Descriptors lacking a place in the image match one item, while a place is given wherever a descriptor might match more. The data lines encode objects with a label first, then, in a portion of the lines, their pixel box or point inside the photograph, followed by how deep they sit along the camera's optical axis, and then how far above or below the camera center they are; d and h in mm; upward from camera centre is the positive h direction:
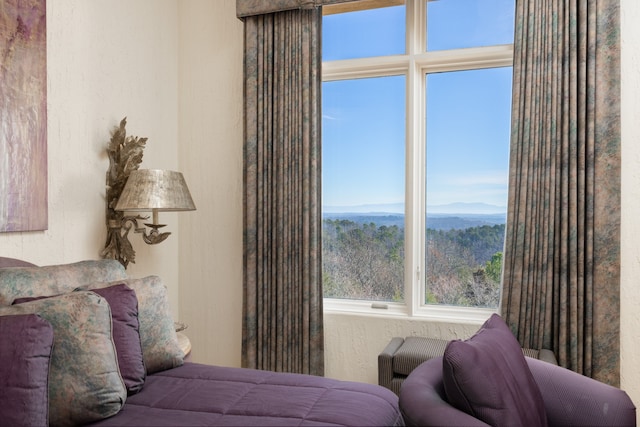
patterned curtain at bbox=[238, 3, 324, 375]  3047 +69
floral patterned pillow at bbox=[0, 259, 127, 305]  1746 -280
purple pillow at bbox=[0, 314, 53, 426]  1358 -463
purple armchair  1481 -628
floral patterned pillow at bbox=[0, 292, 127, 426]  1540 -504
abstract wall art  2094 +386
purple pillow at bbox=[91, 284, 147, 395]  1797 -474
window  2939 +323
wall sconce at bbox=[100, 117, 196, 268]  2559 +70
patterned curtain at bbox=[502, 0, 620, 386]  2539 +102
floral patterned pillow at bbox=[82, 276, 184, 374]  1993 -498
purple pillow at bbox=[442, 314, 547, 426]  1463 -542
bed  1567 -678
